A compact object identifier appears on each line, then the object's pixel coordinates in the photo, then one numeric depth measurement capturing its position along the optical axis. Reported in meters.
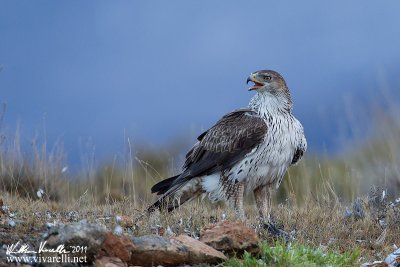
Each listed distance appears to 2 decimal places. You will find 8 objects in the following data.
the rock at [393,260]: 14.52
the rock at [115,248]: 12.60
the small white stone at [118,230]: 13.68
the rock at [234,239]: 13.79
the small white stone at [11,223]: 14.79
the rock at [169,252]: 13.12
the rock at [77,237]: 12.05
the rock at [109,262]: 12.28
